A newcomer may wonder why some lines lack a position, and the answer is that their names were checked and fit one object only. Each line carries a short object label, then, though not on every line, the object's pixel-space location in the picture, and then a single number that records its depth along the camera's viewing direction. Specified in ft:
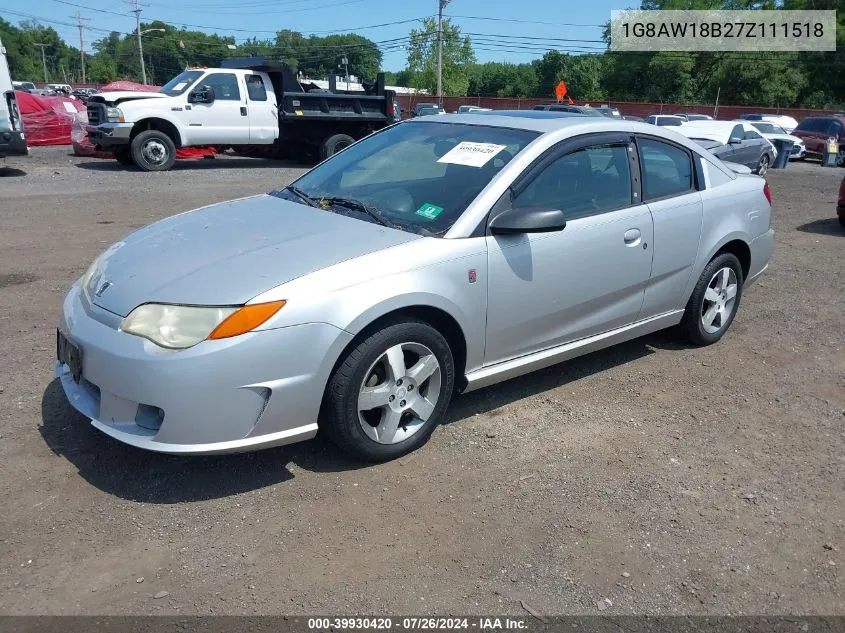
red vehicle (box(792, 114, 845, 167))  82.94
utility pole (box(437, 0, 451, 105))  162.81
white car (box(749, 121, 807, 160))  76.56
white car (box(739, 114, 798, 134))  99.62
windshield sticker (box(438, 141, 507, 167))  13.14
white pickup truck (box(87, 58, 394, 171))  47.98
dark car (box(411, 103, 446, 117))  114.28
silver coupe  9.94
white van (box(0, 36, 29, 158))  43.57
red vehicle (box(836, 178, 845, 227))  34.30
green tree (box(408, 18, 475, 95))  240.53
